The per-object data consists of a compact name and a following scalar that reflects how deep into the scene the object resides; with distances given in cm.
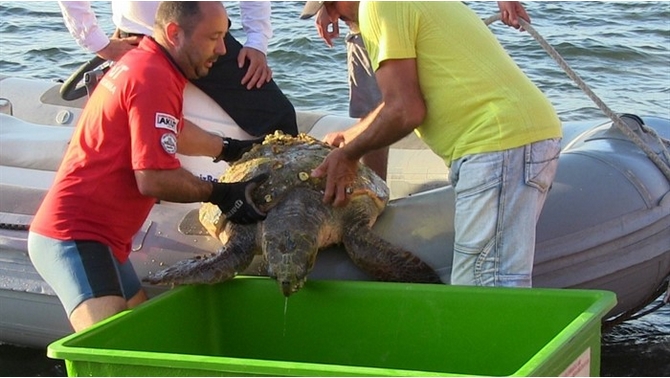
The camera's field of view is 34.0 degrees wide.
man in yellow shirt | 389
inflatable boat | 473
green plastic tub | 333
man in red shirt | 393
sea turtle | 432
